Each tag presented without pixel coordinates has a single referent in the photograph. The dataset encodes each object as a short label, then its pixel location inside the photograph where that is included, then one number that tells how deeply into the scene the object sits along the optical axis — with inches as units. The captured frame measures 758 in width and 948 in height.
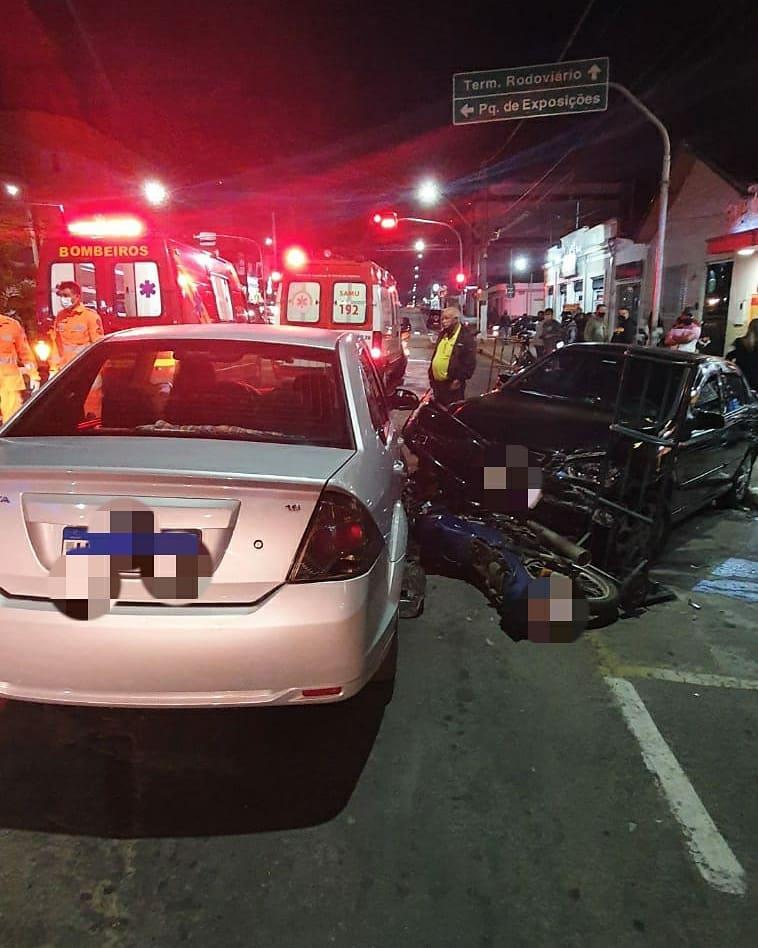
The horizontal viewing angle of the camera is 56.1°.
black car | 182.2
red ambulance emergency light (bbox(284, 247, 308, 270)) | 540.1
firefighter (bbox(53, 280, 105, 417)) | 316.5
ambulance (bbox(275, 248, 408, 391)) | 526.3
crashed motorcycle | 166.7
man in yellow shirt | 345.1
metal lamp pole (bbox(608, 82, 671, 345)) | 414.3
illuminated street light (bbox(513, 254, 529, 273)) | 2090.3
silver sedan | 90.4
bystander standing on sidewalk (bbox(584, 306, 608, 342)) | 624.4
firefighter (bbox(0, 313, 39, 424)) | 305.9
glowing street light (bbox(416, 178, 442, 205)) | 983.6
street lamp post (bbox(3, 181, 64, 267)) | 645.7
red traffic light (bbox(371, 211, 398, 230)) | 669.3
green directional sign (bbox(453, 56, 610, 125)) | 482.0
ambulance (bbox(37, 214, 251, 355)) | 373.1
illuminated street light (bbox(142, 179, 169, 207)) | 940.6
